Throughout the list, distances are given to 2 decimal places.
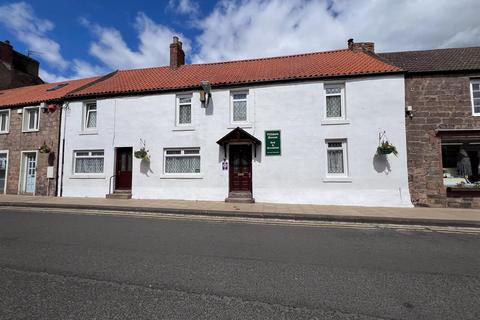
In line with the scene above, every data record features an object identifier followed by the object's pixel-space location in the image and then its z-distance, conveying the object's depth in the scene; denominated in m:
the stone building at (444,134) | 11.28
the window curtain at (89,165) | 14.16
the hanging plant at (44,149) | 14.45
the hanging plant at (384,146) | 11.03
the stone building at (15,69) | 22.11
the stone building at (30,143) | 14.67
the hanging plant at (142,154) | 13.12
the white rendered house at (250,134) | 11.65
